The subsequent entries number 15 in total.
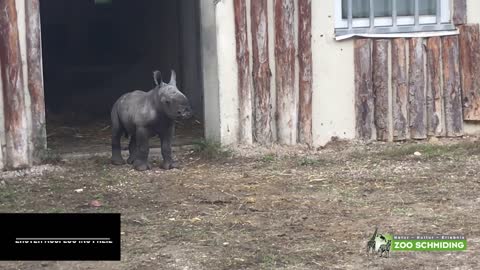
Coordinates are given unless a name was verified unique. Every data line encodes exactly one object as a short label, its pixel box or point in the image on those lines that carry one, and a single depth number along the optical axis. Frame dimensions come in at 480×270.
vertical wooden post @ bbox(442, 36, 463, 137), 8.87
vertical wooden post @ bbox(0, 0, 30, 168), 7.79
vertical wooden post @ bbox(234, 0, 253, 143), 8.44
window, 8.80
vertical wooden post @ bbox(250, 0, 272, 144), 8.46
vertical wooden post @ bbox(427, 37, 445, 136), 8.84
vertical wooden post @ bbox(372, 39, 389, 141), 8.76
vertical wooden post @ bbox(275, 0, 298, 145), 8.53
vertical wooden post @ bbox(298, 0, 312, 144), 8.59
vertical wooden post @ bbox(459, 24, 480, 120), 8.88
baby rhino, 7.50
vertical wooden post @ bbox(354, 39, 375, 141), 8.73
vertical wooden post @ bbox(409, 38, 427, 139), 8.81
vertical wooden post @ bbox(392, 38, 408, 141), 8.80
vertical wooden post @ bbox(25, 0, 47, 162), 7.93
